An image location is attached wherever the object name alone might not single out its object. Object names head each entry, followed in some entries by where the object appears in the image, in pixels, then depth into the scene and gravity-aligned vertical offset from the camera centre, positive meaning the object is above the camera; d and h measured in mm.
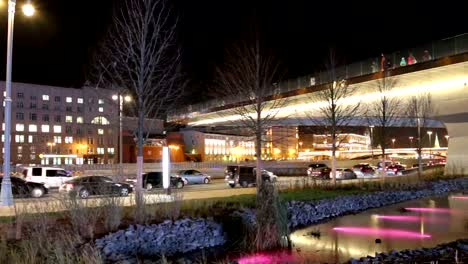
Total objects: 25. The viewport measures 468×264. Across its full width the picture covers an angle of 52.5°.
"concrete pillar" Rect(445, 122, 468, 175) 44812 +851
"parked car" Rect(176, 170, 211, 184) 47406 -1401
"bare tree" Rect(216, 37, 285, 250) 27456 +4952
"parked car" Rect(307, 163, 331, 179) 52062 -1227
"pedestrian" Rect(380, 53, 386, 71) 40781 +8306
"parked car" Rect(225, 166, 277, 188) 39438 -1201
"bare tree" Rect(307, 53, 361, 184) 32834 +4405
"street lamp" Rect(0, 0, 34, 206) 20609 +2523
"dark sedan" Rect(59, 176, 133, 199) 16248 -995
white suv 37553 -805
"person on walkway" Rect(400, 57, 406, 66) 39750 +8113
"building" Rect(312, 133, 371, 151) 174000 +6465
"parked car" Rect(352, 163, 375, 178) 57812 -1419
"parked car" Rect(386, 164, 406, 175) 63706 -1499
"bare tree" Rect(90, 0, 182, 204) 20734 +5071
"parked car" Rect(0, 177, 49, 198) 29084 -1340
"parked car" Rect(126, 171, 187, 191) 37688 -1408
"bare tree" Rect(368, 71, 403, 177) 39588 +5295
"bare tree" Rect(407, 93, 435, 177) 43825 +4792
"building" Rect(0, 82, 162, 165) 120125 +9975
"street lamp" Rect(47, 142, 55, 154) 124500 +5355
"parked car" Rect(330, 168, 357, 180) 53294 -1631
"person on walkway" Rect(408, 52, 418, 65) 39250 +8223
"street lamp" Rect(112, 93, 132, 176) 24084 +3341
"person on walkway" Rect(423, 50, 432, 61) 37769 +8160
